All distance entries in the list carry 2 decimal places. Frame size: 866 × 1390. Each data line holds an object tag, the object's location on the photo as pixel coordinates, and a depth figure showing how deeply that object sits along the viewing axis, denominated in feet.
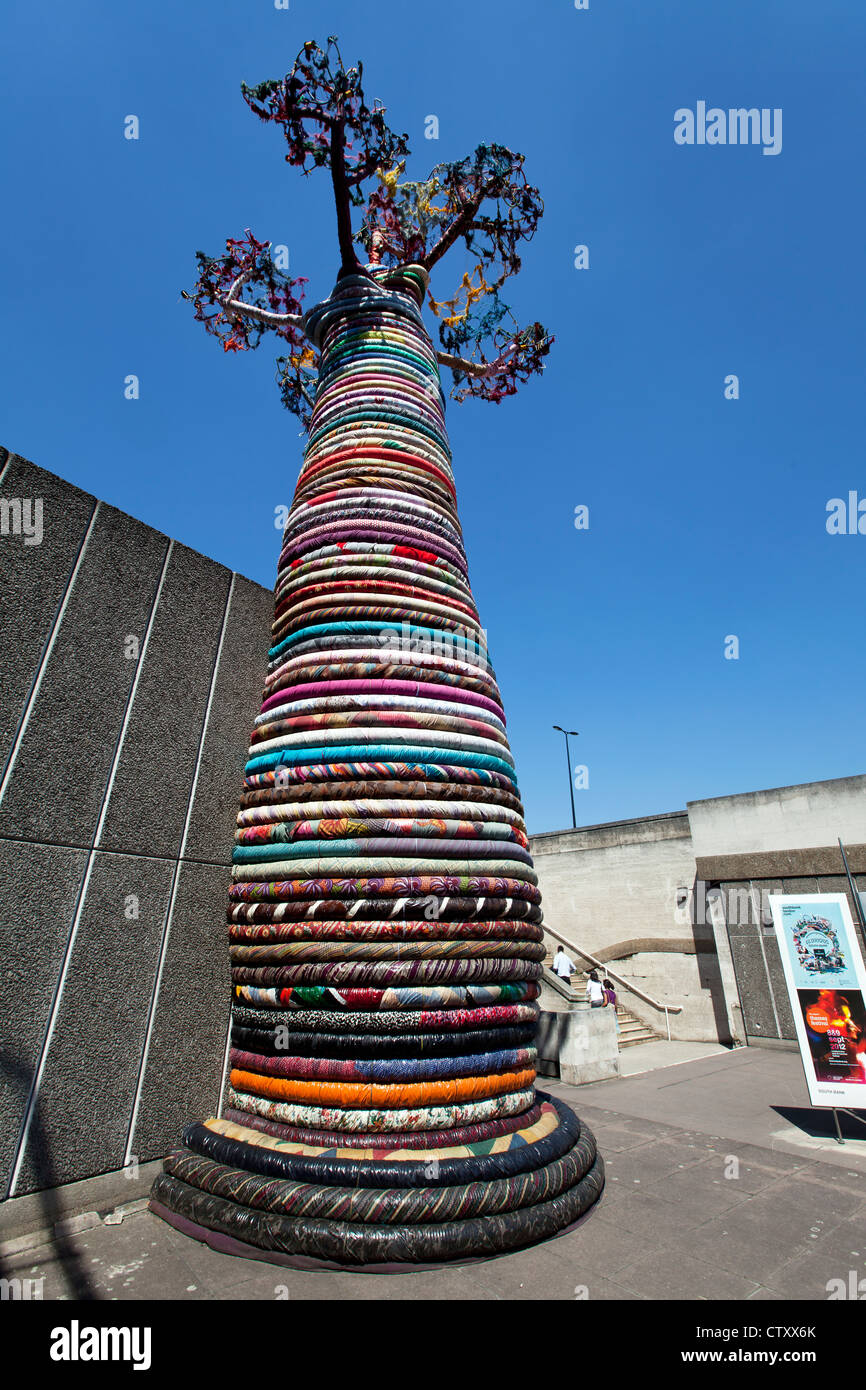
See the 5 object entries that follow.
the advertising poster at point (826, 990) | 21.22
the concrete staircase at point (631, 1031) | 46.25
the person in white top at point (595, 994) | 42.06
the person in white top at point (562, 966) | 46.88
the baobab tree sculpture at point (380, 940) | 10.12
